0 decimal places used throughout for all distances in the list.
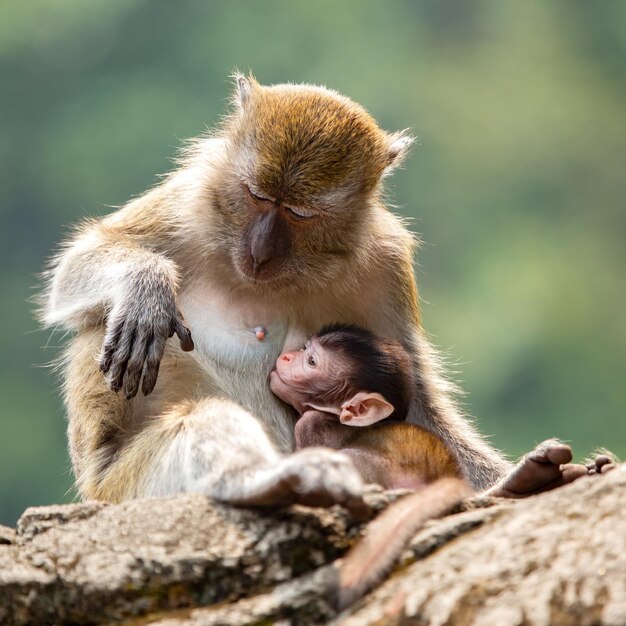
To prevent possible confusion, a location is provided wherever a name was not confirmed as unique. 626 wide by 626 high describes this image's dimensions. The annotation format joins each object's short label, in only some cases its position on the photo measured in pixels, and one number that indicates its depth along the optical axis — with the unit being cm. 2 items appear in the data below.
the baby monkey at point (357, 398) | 877
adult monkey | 875
